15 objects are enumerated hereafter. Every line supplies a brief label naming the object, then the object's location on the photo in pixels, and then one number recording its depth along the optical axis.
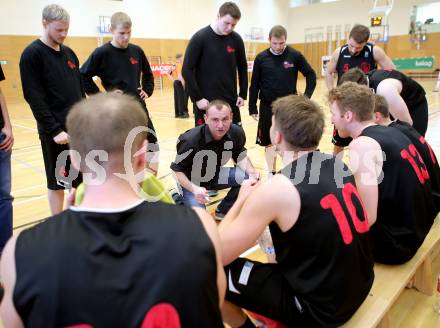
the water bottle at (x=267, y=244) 2.29
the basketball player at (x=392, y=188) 2.21
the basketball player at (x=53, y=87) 2.97
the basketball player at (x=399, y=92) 3.51
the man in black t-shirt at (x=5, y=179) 2.86
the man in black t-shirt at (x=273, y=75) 4.72
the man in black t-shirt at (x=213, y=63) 4.04
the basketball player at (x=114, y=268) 0.98
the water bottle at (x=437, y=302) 2.40
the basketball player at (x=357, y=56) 4.42
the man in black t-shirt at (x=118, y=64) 3.78
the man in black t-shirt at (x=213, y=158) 3.47
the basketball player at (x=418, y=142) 2.72
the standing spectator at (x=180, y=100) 10.34
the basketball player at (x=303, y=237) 1.61
